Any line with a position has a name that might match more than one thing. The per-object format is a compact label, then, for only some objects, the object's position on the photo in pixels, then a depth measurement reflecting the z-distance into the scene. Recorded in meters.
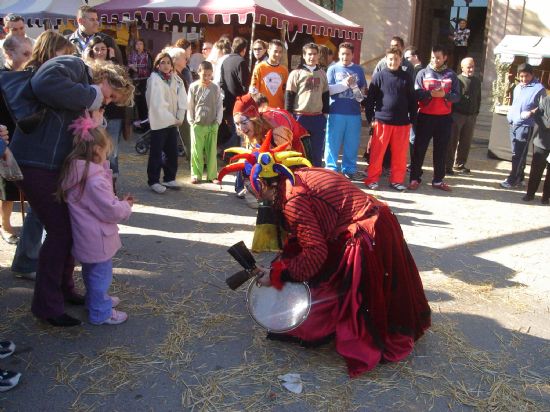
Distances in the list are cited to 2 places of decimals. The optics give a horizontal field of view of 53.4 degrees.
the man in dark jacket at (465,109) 8.39
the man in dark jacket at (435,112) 7.49
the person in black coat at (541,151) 7.30
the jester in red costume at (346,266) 3.18
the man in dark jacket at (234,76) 8.22
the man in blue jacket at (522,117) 7.80
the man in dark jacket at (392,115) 7.34
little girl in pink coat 3.29
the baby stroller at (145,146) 9.10
